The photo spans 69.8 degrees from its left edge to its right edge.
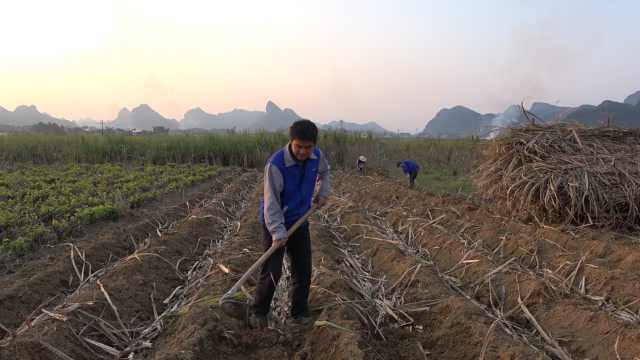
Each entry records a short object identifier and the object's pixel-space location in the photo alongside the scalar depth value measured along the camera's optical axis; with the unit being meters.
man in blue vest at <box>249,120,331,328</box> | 3.34
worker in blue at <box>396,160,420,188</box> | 11.52
